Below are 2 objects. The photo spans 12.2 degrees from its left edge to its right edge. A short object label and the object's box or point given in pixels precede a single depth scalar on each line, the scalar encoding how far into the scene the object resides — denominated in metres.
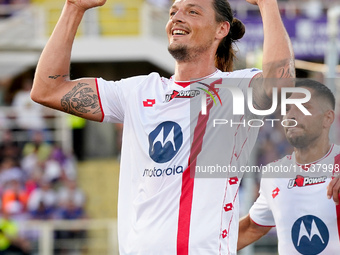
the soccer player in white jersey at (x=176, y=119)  8.24
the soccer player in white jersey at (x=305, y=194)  9.87
